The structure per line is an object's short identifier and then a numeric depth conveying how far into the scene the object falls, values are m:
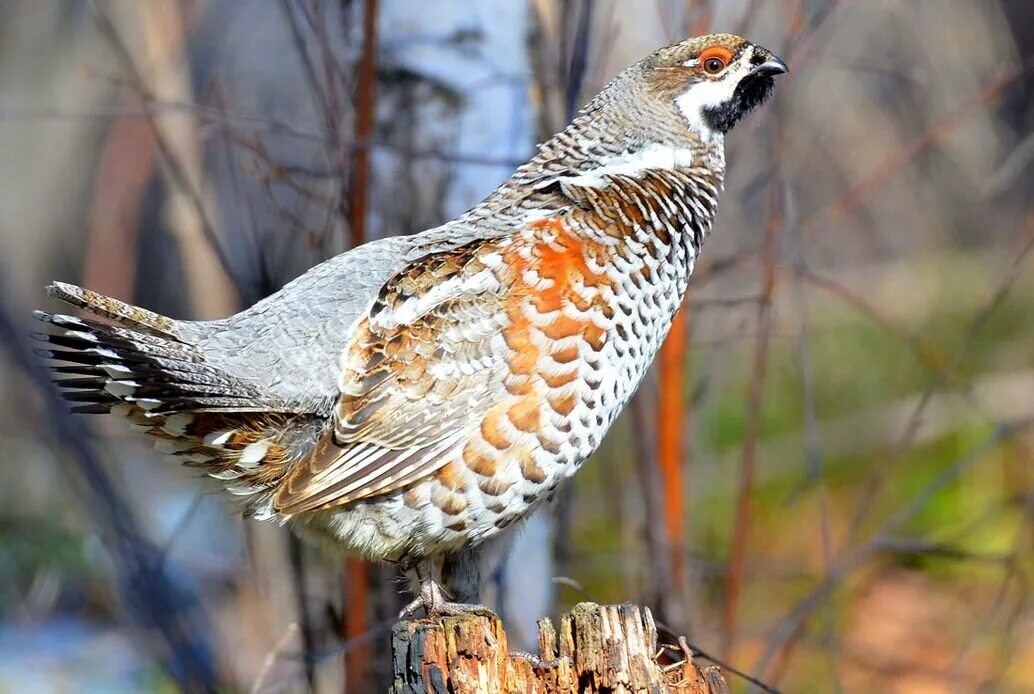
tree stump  5.50
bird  6.34
